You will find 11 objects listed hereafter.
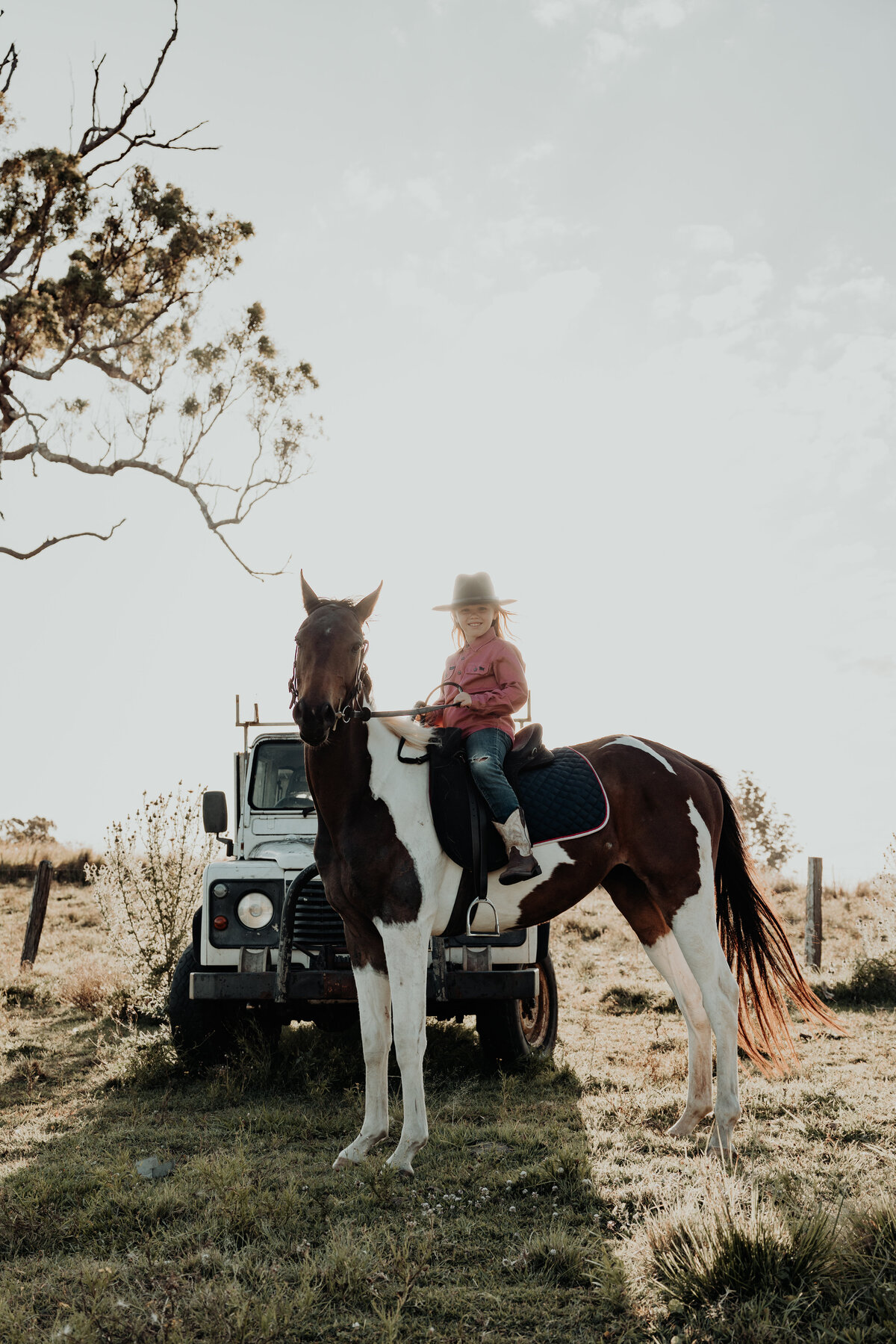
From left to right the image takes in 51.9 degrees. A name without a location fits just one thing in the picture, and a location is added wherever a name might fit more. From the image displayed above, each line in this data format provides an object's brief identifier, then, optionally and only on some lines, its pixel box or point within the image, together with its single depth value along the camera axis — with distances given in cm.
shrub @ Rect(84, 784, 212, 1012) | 937
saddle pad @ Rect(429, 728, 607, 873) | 462
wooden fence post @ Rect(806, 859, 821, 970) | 1180
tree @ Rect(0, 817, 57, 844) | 2836
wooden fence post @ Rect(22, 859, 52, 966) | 1258
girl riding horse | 460
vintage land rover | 584
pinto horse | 440
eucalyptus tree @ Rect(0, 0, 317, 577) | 1753
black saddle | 460
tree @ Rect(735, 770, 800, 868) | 3105
